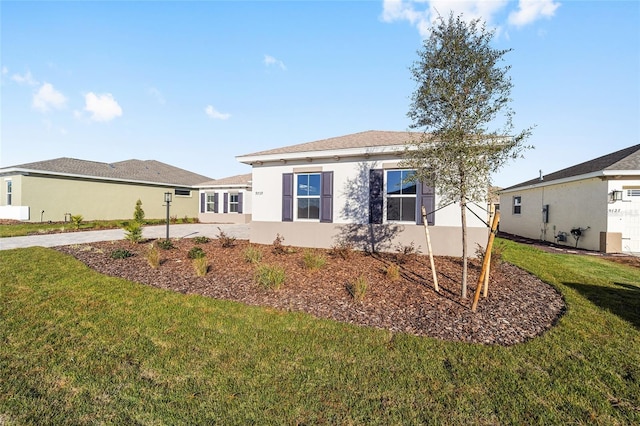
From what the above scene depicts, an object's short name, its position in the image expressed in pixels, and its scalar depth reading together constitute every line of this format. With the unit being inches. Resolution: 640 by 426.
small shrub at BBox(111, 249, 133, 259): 307.6
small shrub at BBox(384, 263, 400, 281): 231.5
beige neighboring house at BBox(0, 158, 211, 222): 666.8
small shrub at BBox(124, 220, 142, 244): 397.1
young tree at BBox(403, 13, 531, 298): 183.6
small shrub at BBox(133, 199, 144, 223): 558.2
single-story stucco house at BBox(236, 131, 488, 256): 324.8
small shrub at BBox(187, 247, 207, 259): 299.3
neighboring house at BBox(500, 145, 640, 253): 408.9
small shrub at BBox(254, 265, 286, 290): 211.2
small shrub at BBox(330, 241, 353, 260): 305.6
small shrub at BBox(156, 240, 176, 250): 361.5
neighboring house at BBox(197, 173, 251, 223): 839.1
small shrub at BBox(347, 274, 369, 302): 190.7
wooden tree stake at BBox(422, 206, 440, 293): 204.8
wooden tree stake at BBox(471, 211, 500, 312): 169.3
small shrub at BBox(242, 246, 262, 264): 284.0
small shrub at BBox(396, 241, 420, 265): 293.9
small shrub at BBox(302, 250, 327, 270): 259.1
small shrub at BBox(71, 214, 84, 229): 589.1
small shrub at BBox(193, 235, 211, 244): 406.4
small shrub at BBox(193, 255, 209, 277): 247.4
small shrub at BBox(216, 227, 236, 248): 368.5
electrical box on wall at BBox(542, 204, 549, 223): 569.9
